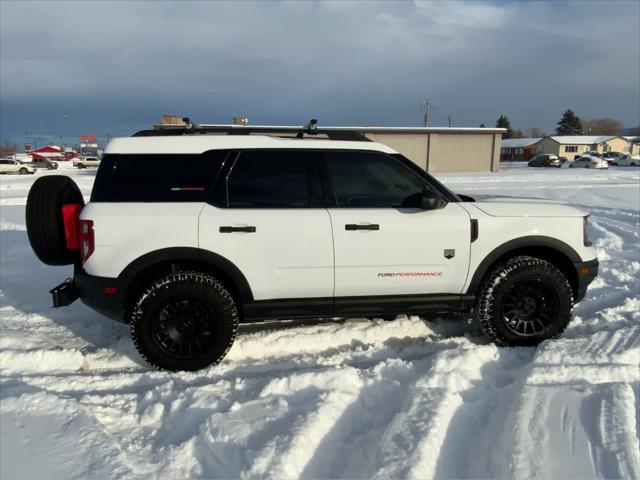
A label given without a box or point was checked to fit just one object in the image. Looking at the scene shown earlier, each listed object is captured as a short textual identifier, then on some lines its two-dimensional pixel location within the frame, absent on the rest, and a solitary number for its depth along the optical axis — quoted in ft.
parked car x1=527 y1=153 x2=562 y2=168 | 155.02
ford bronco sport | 12.20
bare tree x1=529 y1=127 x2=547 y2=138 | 417.69
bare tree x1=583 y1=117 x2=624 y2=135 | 423.23
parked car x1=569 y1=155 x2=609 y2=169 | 133.39
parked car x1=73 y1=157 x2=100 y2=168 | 166.61
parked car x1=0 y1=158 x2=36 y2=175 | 130.11
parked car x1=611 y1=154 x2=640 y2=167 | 153.07
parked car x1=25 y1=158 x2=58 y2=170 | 147.48
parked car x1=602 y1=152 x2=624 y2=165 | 167.65
